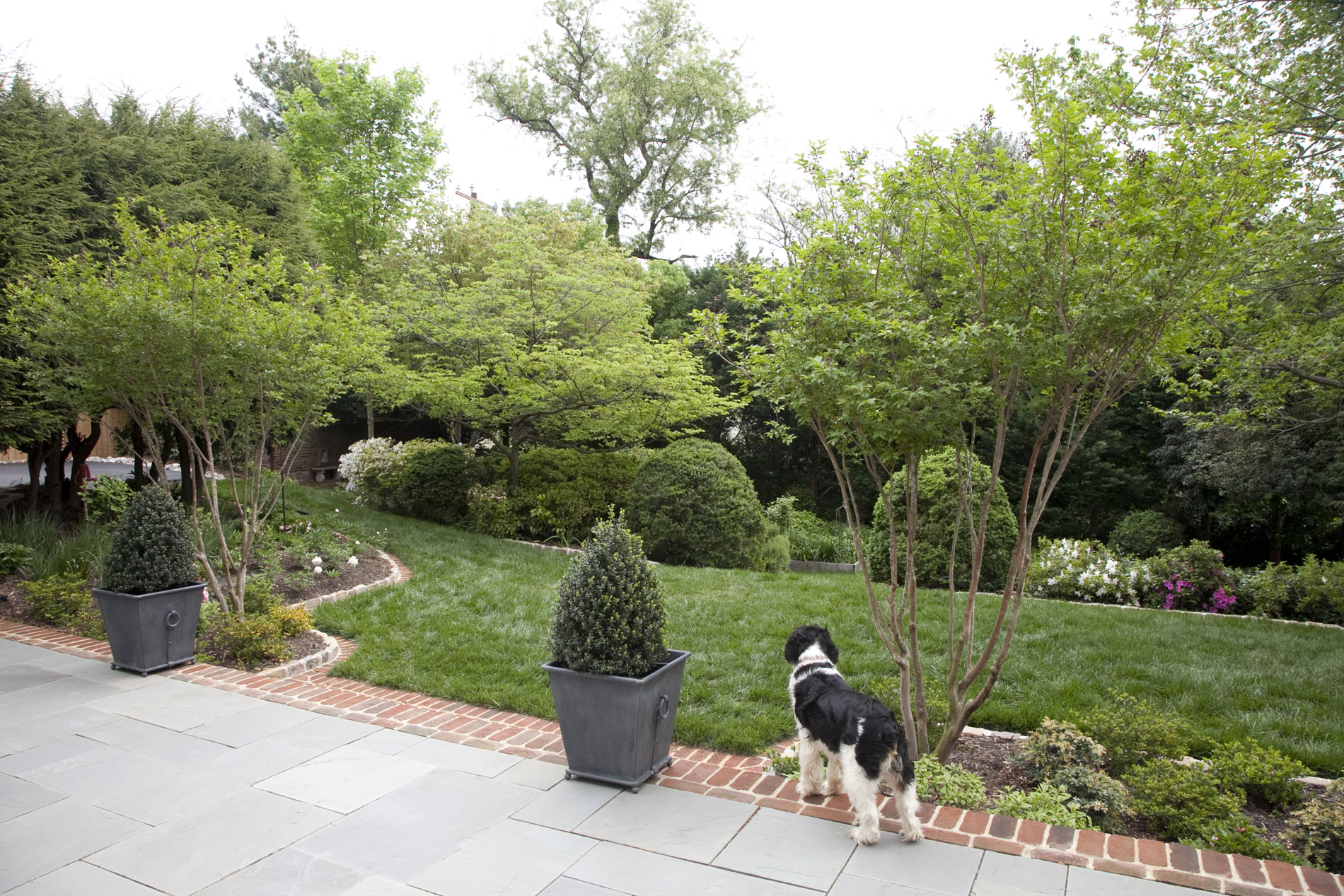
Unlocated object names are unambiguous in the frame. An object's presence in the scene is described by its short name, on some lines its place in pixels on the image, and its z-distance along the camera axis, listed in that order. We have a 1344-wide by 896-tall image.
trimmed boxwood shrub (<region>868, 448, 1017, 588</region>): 8.05
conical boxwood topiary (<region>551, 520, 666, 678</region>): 3.38
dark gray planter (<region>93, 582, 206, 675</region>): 4.96
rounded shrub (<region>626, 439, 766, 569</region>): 9.45
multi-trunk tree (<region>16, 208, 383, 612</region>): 5.41
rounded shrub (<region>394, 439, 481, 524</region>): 11.80
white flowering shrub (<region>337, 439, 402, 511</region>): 12.73
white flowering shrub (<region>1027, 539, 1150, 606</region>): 8.05
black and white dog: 2.81
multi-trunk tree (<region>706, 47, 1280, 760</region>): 3.13
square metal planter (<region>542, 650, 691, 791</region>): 3.33
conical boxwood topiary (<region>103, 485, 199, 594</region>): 5.05
